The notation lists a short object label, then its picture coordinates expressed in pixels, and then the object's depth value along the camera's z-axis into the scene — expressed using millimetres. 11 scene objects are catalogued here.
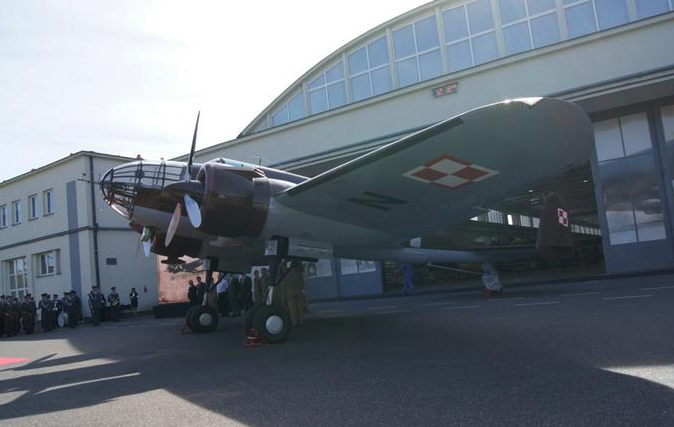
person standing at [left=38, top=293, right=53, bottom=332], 19359
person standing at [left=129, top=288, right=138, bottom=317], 24781
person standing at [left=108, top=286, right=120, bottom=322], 22797
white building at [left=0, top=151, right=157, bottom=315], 25625
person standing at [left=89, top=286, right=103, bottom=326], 20741
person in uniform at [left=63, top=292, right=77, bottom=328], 20297
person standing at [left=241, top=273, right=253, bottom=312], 17797
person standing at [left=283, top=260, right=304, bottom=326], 10816
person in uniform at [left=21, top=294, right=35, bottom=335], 18922
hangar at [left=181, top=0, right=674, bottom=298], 15969
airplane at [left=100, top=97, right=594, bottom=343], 5688
